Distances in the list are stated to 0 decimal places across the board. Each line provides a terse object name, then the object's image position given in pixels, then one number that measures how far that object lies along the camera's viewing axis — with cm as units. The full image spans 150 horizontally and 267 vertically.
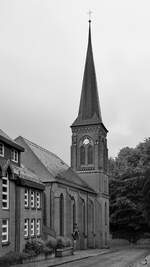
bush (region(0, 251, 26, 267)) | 2552
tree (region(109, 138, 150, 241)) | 7330
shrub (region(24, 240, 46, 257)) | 3151
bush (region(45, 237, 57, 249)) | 3722
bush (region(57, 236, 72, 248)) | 3971
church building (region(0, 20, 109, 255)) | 3092
